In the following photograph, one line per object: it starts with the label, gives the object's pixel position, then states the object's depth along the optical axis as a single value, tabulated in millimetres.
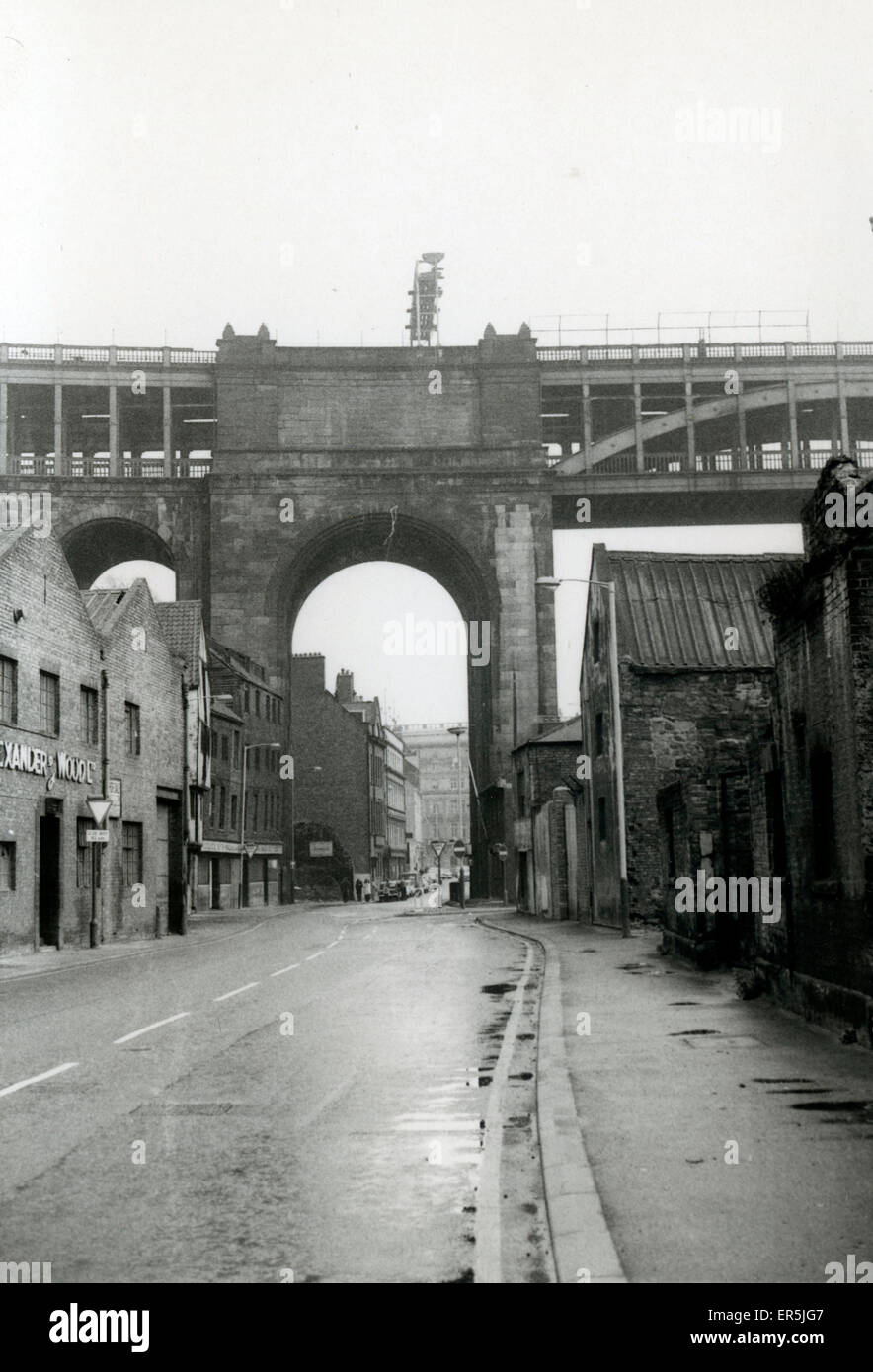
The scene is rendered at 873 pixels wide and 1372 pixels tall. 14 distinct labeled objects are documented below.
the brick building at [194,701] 38375
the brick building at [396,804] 104875
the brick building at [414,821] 122125
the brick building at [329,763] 86188
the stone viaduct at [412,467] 56312
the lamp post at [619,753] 26391
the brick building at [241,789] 55500
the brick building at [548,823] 37781
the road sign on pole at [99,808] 26750
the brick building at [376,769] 91688
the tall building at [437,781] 133125
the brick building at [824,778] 10172
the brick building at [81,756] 25609
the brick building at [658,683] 29250
